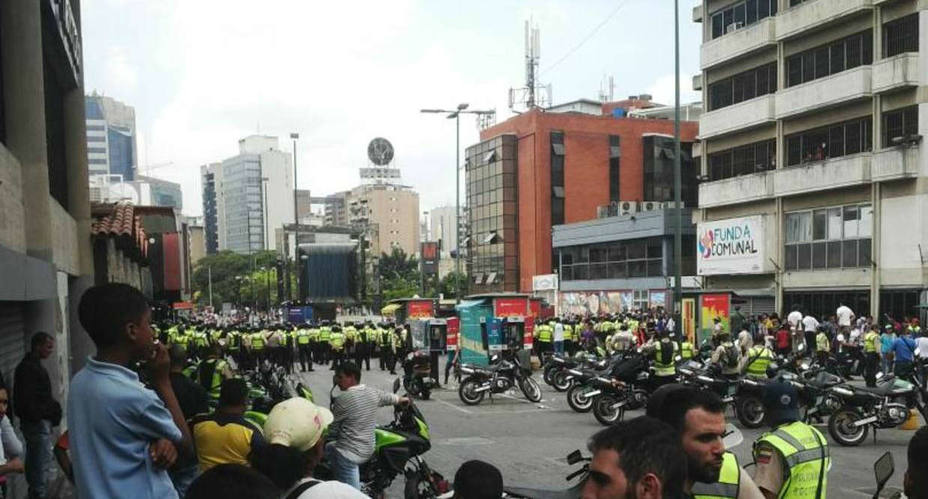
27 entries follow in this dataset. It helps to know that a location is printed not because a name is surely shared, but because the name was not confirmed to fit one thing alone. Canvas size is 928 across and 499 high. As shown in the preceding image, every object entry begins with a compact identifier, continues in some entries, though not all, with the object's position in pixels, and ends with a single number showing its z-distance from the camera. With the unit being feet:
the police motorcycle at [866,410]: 37.60
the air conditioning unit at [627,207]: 175.32
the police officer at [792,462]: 12.79
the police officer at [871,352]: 62.90
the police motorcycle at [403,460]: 24.44
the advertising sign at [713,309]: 77.56
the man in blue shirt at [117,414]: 9.95
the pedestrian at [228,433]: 15.80
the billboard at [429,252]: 175.78
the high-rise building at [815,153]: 91.81
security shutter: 29.32
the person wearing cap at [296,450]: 8.51
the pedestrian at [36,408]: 23.86
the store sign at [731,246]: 114.52
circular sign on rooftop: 410.10
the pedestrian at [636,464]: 7.35
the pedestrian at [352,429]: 22.56
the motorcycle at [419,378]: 58.03
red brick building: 205.05
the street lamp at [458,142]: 112.98
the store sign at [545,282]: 168.04
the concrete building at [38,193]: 28.62
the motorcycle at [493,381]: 54.29
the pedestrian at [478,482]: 12.08
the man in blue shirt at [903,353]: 56.08
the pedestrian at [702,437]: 10.17
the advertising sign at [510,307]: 74.38
